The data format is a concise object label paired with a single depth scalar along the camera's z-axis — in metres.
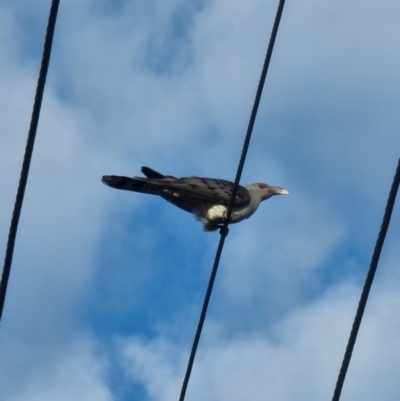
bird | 26.23
